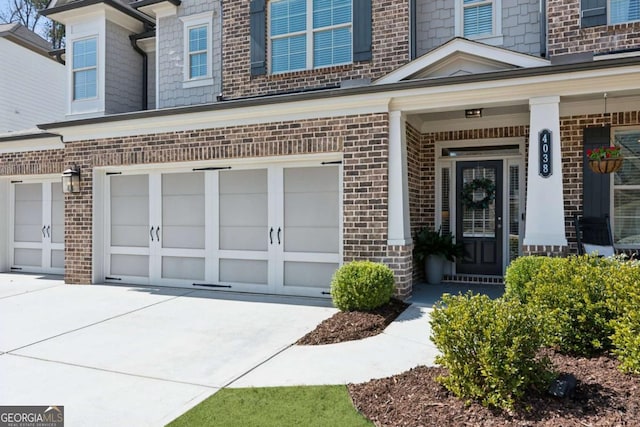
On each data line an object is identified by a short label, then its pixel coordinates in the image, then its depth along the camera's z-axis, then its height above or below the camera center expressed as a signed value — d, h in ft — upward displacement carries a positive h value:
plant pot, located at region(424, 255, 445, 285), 27.55 -3.30
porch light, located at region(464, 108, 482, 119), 25.12 +5.86
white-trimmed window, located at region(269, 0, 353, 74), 29.84 +12.47
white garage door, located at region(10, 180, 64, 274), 35.81 -0.96
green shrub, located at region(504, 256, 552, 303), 17.49 -2.31
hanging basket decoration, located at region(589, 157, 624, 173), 21.26 +2.46
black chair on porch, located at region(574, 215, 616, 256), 23.34 -0.98
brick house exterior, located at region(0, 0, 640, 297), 21.63 +4.68
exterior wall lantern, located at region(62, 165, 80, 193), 30.58 +2.35
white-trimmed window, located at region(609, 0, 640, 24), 24.47 +11.28
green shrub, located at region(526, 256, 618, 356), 12.72 -2.65
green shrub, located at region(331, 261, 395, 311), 19.67 -3.16
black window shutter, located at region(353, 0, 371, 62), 28.94 +12.06
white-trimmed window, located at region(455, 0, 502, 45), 27.07 +12.02
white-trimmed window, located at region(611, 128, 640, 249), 24.63 +1.26
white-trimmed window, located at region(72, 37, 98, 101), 36.37 +12.02
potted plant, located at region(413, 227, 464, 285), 27.12 -2.15
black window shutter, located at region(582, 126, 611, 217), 24.40 +1.79
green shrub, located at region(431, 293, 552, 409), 10.14 -3.15
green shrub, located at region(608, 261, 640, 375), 10.91 -2.58
